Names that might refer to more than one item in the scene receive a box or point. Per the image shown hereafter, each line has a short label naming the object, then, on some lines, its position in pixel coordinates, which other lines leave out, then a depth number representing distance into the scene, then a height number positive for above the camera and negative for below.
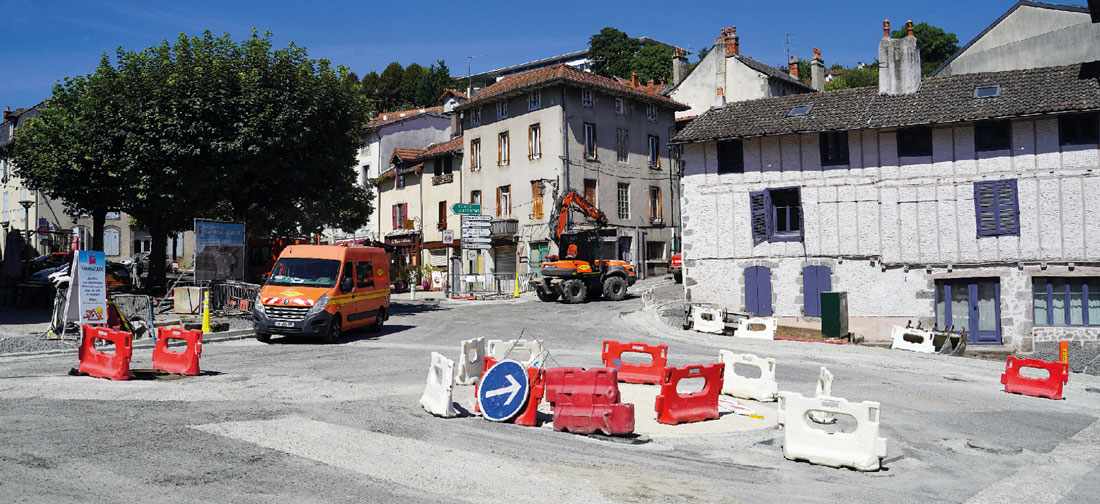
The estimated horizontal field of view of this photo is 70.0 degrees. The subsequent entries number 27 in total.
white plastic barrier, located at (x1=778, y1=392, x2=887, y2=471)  7.76 -1.75
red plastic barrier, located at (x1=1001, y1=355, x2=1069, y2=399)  12.93 -2.01
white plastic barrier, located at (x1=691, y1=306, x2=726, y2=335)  22.95 -1.53
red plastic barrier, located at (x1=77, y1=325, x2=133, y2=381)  11.91 -1.19
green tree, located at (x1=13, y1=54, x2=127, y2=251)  26.09 +4.70
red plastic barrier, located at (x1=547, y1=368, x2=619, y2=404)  9.16 -1.34
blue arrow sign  9.43 -1.44
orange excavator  30.28 +0.09
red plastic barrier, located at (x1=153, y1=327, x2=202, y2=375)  12.59 -1.25
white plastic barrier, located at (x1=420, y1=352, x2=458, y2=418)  9.63 -1.43
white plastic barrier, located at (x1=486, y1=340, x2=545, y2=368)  12.40 -1.25
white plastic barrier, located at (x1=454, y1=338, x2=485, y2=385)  12.30 -1.41
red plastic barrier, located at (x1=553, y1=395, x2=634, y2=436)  8.88 -1.68
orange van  17.97 -0.40
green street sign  35.14 +2.93
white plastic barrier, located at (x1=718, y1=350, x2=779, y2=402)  11.78 -1.73
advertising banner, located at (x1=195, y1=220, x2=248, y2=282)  24.47 +0.87
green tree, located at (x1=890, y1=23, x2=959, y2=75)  77.12 +21.75
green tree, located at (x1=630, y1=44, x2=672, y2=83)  77.81 +20.95
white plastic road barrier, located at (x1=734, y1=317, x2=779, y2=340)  22.08 -1.74
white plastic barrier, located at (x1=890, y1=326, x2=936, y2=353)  21.38 -2.10
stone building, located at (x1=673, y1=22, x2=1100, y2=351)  22.70 +1.90
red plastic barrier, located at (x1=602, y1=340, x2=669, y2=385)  13.12 -1.66
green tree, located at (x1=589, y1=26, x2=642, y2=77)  82.81 +23.79
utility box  23.45 -1.48
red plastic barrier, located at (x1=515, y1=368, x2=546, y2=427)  9.48 -1.55
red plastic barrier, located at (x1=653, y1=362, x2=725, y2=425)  9.77 -1.65
